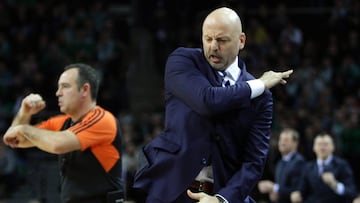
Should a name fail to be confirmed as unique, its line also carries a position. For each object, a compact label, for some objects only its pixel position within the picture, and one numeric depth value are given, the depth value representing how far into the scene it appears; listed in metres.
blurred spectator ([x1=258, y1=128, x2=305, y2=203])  19.92
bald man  7.87
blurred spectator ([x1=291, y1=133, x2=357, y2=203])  19.41
